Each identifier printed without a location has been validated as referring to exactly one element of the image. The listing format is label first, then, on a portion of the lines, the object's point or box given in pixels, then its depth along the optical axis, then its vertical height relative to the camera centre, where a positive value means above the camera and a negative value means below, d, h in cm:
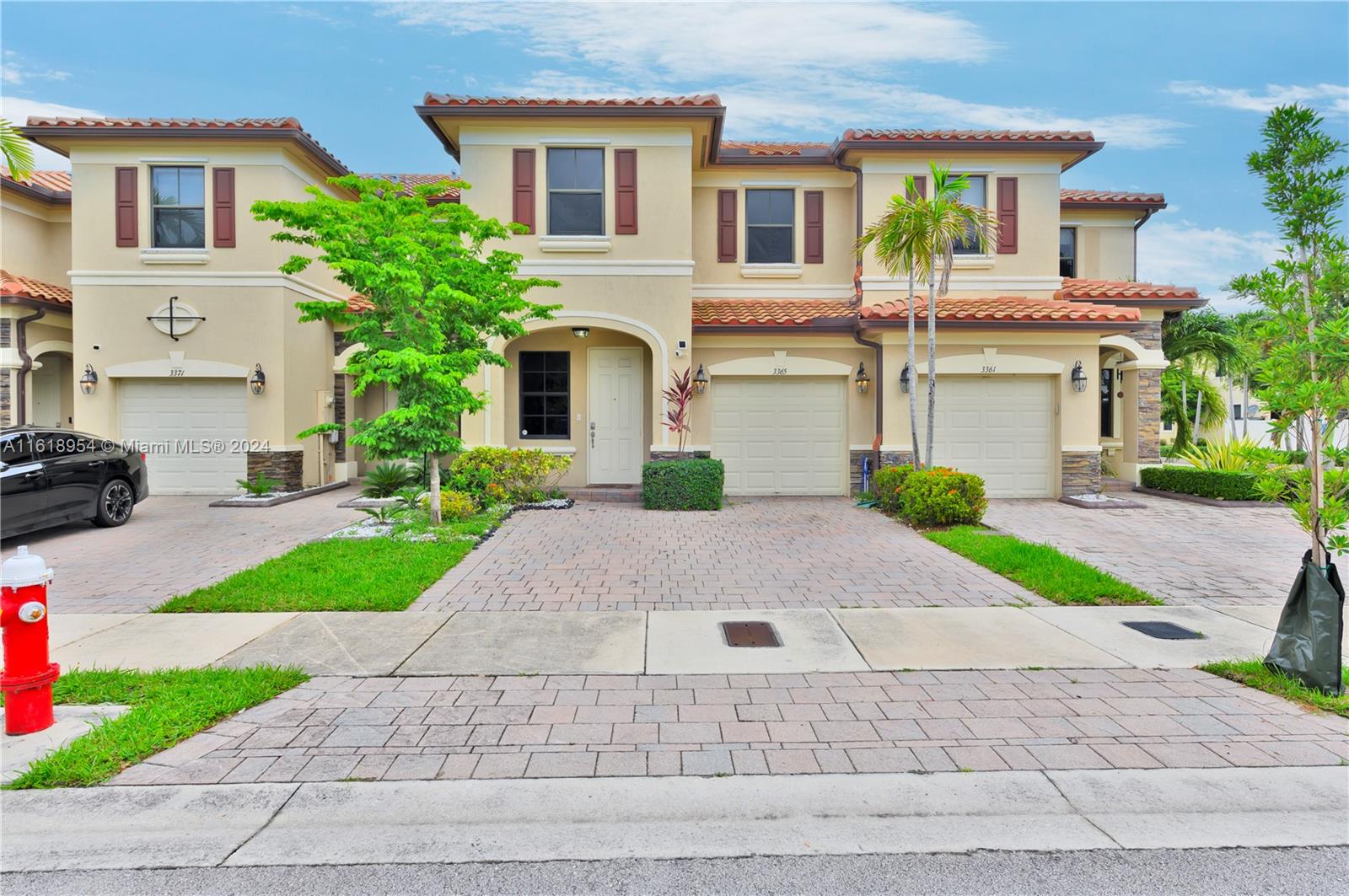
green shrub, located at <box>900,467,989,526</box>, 1035 -93
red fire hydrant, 371 -108
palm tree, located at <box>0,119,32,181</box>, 869 +361
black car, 901 -54
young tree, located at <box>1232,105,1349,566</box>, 447 +85
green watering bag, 433 -123
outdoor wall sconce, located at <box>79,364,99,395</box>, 1370 +114
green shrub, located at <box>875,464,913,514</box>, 1171 -81
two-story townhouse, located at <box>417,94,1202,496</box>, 1351 +257
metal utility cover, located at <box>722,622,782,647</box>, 539 -155
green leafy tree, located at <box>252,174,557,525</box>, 899 +194
